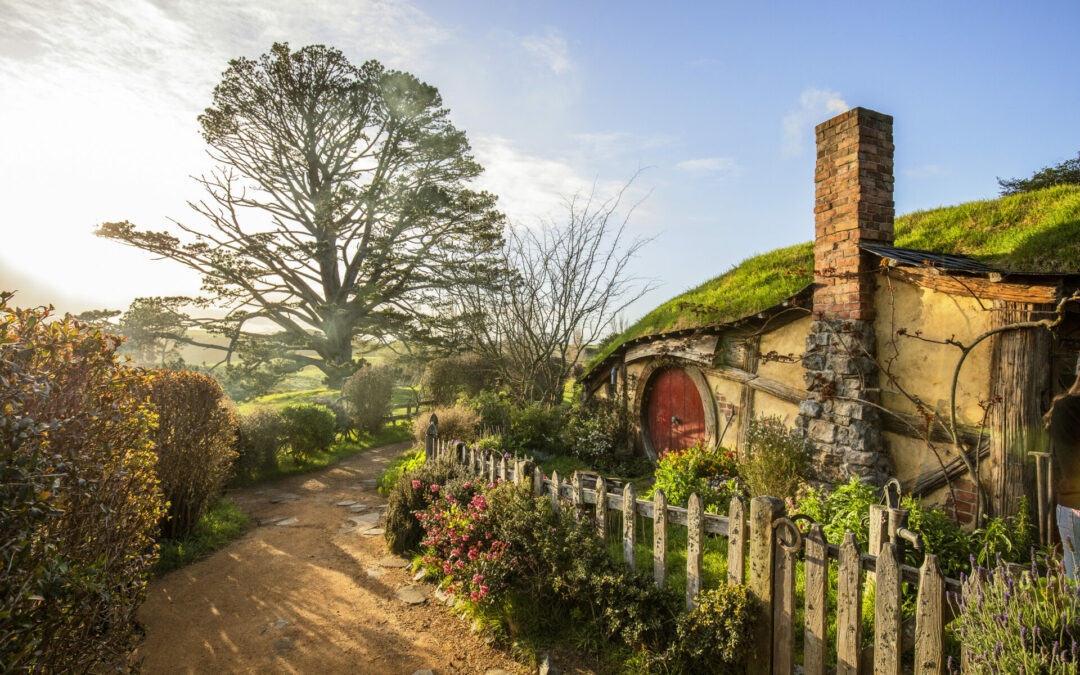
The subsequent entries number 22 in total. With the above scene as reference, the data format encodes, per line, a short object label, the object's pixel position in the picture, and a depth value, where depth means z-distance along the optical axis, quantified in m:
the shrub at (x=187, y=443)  6.81
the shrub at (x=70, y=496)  2.35
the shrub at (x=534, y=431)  11.26
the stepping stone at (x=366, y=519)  8.09
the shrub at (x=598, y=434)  11.00
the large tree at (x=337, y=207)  18.02
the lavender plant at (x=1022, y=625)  2.32
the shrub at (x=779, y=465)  6.64
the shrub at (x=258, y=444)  10.52
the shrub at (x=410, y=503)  6.70
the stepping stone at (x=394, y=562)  6.41
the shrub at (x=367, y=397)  15.59
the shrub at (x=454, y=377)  18.39
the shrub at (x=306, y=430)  11.90
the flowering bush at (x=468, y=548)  4.59
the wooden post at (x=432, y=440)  8.78
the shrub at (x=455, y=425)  11.14
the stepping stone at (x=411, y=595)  5.48
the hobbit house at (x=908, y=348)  5.04
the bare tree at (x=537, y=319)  13.03
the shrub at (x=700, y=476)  6.84
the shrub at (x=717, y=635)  3.51
